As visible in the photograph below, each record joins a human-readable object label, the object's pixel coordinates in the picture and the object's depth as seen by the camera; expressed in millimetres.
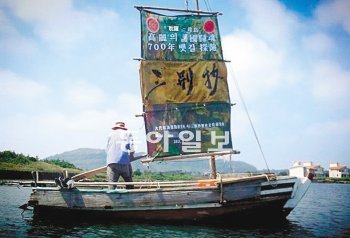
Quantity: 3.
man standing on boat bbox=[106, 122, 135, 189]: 12844
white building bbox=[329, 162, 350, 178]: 111250
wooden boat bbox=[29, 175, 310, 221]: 11906
